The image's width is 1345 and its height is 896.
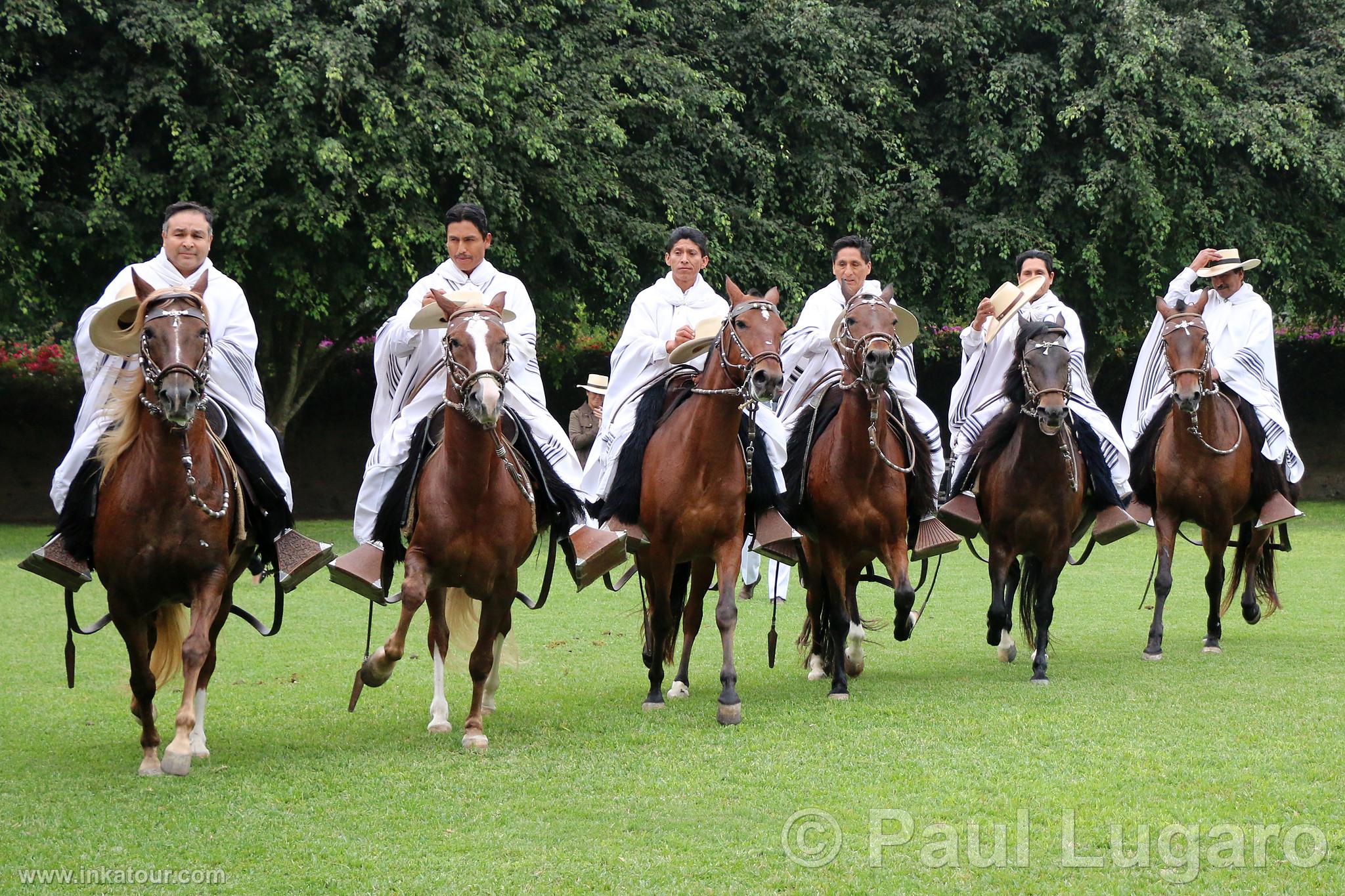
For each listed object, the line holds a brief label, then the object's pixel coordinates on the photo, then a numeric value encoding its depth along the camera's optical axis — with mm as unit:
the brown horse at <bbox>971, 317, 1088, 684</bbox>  19859
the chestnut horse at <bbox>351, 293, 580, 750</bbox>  14695
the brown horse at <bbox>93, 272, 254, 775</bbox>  14031
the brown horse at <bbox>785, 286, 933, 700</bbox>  18422
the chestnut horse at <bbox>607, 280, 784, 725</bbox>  16750
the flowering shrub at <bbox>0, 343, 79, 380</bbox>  52719
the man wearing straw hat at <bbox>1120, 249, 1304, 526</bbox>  23859
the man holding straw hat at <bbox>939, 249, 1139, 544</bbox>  21141
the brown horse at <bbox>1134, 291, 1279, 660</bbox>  22359
